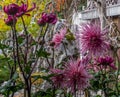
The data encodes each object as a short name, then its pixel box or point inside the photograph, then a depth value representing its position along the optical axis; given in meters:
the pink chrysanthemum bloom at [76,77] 1.17
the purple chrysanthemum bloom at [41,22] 1.23
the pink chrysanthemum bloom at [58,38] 1.37
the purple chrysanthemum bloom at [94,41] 1.16
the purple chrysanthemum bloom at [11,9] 1.15
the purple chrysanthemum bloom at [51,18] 1.23
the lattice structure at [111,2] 5.34
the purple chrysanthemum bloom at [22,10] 1.16
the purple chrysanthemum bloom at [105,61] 1.38
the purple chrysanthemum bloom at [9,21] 1.22
